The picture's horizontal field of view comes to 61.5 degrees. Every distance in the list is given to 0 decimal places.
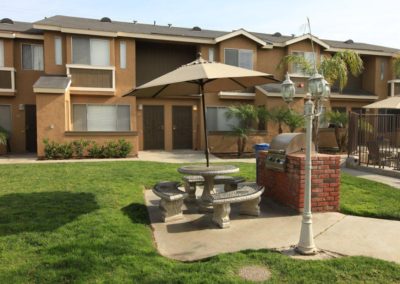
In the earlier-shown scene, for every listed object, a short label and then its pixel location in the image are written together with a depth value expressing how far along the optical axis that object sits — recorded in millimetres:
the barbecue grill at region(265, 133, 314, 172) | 6188
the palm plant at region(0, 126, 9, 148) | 15417
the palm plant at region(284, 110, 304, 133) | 16578
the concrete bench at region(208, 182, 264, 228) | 5094
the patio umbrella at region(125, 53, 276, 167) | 5039
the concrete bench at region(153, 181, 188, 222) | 5454
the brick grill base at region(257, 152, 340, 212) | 5801
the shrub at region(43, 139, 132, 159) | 14406
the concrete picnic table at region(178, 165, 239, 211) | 5547
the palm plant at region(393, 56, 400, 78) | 19239
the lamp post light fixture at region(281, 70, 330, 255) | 4082
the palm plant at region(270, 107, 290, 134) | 16625
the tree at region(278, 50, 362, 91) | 14914
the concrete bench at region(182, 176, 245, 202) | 6676
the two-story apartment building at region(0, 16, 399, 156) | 16594
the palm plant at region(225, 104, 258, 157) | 16359
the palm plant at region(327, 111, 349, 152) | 18094
